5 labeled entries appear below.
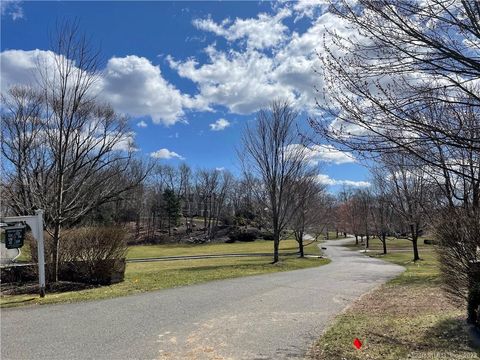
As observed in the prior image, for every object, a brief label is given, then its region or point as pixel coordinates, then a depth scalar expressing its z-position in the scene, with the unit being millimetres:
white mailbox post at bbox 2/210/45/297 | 11375
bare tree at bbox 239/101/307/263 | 25516
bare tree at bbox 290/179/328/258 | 27612
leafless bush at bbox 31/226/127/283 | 14414
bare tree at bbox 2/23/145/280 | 14133
